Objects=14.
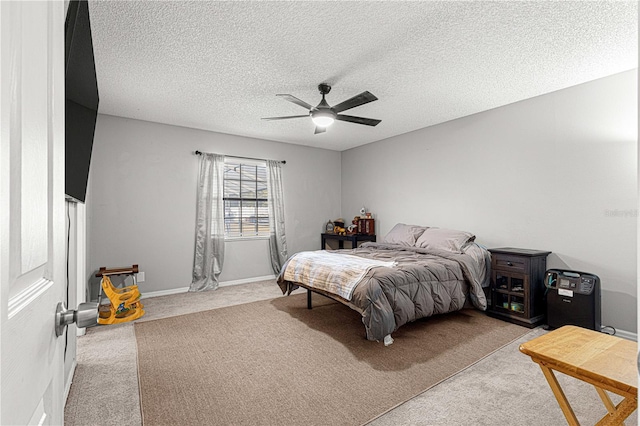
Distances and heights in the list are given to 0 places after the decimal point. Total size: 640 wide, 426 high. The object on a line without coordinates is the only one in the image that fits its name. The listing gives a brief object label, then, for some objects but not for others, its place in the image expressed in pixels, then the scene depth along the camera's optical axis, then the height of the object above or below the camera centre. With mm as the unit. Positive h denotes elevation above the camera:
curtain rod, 4900 +928
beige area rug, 1919 -1212
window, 5285 +205
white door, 391 +9
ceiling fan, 2857 +1011
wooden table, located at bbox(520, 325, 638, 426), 1144 -605
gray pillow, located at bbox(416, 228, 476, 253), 3945 -369
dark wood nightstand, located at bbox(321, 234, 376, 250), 5738 -497
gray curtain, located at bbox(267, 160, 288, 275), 5613 -122
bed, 2680 -659
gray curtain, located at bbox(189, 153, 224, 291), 4879 -222
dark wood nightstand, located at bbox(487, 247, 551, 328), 3326 -830
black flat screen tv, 1205 +527
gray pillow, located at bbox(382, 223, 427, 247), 4551 -350
